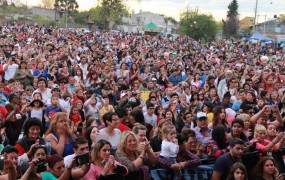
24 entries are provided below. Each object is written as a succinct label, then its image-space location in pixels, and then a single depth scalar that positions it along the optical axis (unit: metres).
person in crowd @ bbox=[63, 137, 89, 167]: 5.58
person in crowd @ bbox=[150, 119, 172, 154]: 6.77
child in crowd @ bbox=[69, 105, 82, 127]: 9.15
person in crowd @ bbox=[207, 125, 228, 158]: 7.11
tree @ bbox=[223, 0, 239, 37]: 76.12
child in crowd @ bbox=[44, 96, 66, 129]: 8.69
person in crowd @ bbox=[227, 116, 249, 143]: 7.23
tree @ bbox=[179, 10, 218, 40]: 54.91
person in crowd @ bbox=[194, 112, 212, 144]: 7.62
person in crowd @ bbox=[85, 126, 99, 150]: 6.96
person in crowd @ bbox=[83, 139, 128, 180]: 5.30
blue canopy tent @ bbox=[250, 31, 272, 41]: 44.09
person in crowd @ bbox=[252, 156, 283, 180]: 6.09
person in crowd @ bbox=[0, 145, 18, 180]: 4.63
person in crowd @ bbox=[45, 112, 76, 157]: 6.41
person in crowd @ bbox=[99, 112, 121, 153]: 7.00
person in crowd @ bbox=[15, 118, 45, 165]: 6.08
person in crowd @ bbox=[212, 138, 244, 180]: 5.97
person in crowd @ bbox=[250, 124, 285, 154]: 6.68
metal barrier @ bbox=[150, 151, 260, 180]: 6.14
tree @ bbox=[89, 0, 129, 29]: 80.31
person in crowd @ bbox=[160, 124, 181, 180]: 6.11
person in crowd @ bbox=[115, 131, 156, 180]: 5.68
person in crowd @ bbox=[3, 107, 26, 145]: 8.23
